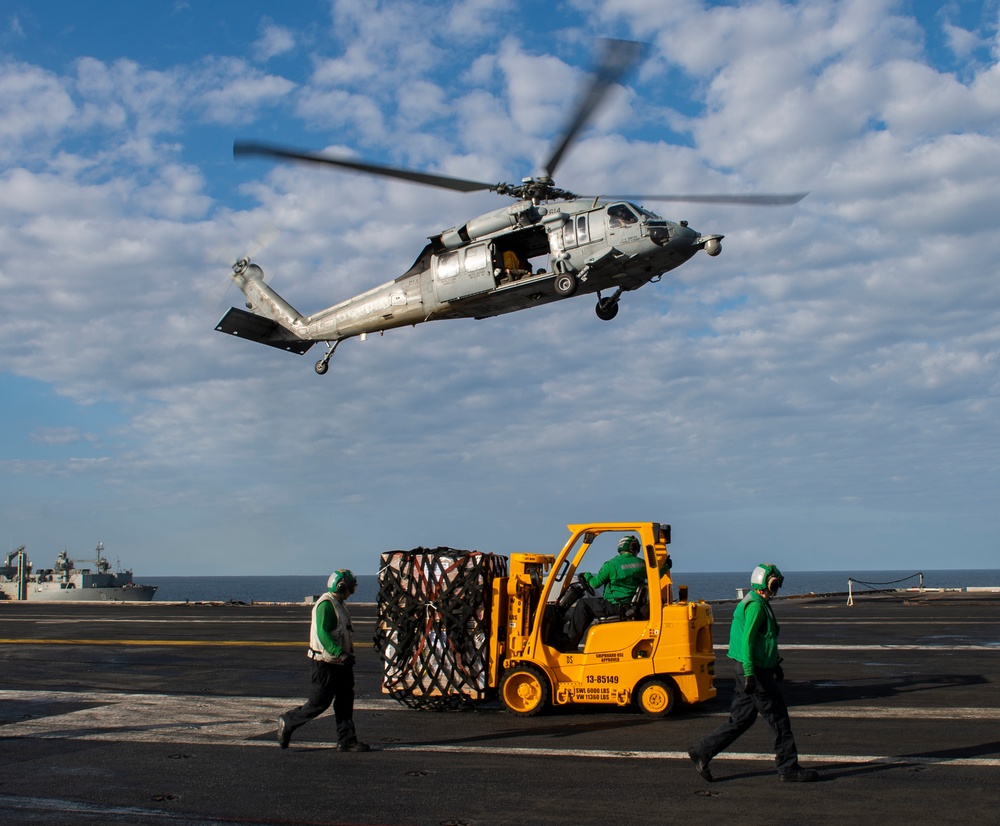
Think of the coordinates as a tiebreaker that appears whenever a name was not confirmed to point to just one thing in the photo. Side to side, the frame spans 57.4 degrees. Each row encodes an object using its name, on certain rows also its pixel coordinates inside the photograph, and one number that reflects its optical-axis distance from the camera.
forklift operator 10.95
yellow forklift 10.52
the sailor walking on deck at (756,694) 7.57
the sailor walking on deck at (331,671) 9.20
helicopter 17.81
